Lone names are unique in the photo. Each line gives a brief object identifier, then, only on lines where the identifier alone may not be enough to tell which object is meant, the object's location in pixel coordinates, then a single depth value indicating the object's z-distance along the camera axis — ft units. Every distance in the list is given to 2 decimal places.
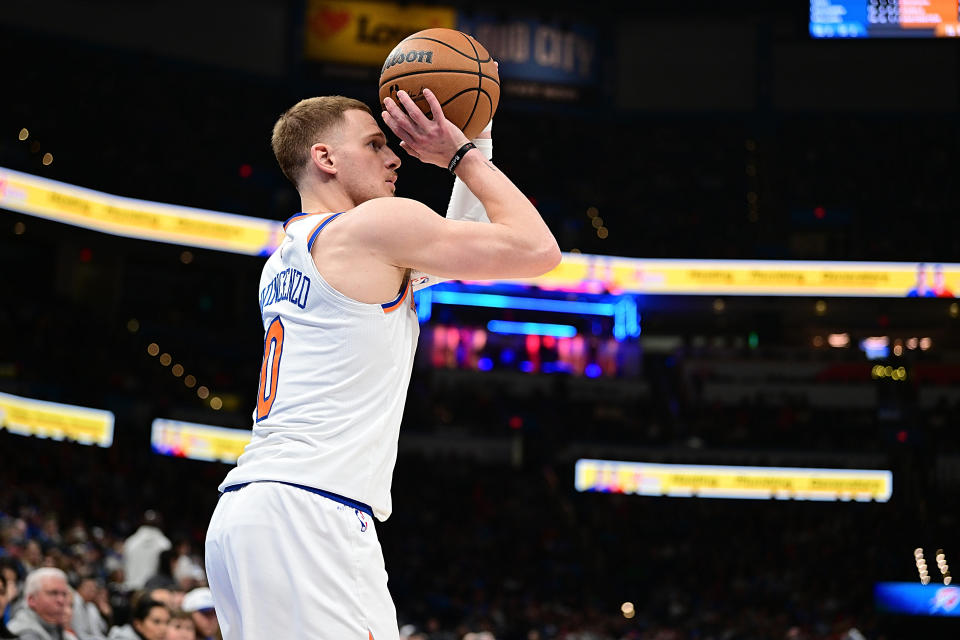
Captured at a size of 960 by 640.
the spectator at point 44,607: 21.95
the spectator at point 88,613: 27.50
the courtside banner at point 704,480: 80.64
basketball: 10.27
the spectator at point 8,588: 23.77
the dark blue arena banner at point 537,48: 90.48
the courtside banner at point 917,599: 68.13
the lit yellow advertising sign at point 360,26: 88.43
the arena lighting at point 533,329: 97.19
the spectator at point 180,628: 20.39
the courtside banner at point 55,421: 66.23
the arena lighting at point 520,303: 93.97
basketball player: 8.44
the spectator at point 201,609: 23.10
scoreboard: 69.15
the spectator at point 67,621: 22.40
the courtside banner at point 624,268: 74.90
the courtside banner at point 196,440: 74.74
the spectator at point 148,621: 21.31
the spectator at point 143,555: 38.24
